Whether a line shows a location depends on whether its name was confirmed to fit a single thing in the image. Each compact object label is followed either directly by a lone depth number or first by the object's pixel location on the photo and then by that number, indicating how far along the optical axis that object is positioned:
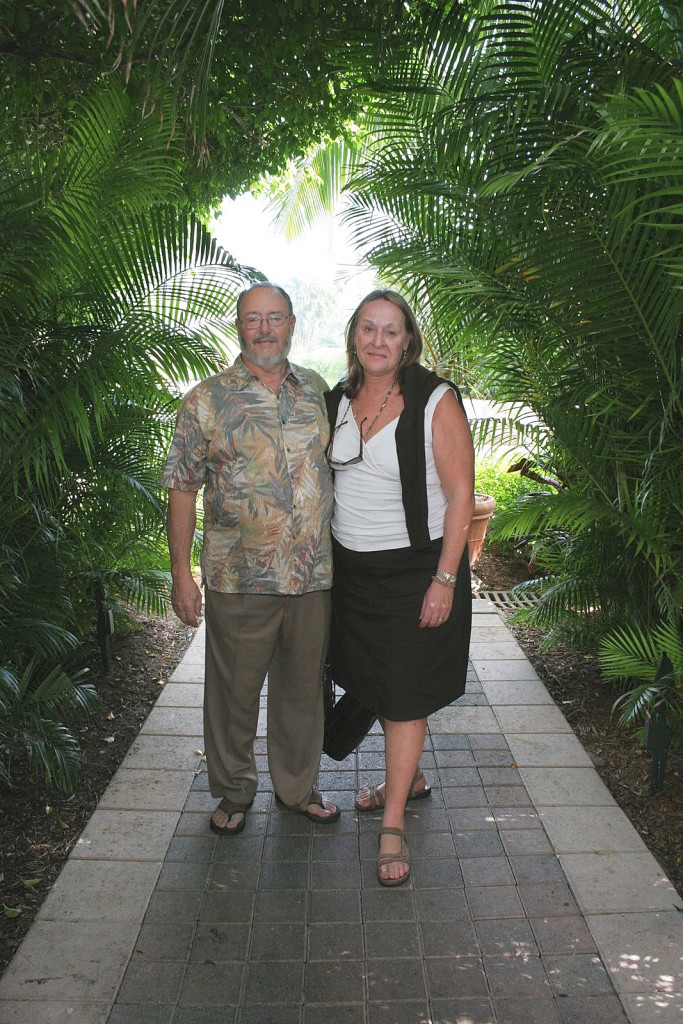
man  3.05
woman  2.96
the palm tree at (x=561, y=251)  3.36
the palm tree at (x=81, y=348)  3.51
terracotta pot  6.48
